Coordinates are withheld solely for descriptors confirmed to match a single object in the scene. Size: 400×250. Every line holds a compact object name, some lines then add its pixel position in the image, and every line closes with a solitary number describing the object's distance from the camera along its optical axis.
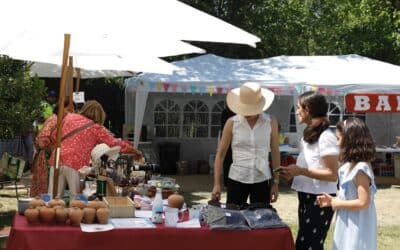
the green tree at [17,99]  6.24
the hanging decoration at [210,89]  11.95
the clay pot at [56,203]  3.81
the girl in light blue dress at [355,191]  3.64
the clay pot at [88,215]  3.77
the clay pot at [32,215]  3.67
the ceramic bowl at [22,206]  3.97
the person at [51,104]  6.96
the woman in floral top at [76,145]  5.25
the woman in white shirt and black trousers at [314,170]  4.16
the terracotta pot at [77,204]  3.87
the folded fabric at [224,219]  3.79
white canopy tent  11.94
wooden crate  4.02
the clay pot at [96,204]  3.88
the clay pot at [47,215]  3.69
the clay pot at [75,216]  3.73
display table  3.57
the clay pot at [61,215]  3.70
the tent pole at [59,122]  4.63
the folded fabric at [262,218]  3.86
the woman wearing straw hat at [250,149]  4.46
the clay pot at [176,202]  4.25
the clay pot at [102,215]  3.79
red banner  11.81
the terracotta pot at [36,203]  3.81
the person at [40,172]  6.09
